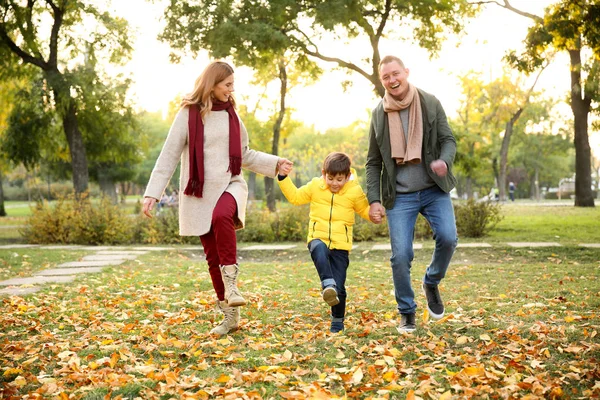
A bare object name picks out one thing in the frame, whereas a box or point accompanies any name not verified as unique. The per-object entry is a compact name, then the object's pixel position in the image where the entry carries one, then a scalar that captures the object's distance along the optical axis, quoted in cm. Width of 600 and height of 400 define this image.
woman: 496
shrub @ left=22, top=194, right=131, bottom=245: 1457
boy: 493
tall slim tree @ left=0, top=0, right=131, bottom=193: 1797
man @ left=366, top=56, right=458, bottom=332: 480
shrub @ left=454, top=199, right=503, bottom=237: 1397
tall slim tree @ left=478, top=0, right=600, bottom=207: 1276
